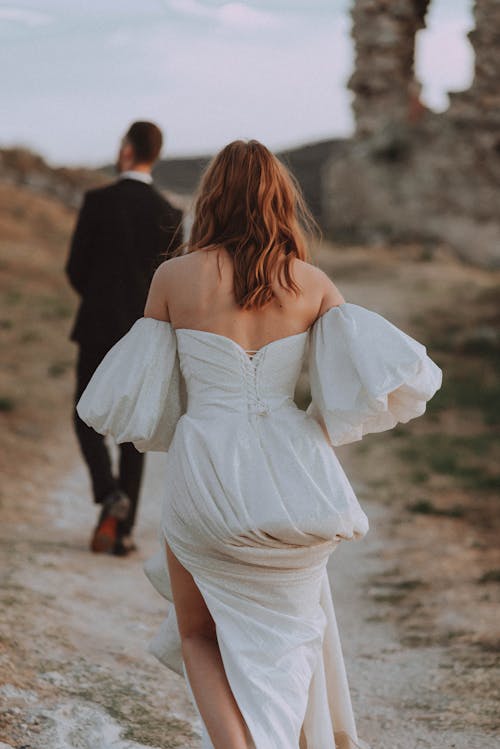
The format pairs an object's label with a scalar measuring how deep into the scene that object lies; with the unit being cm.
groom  534
